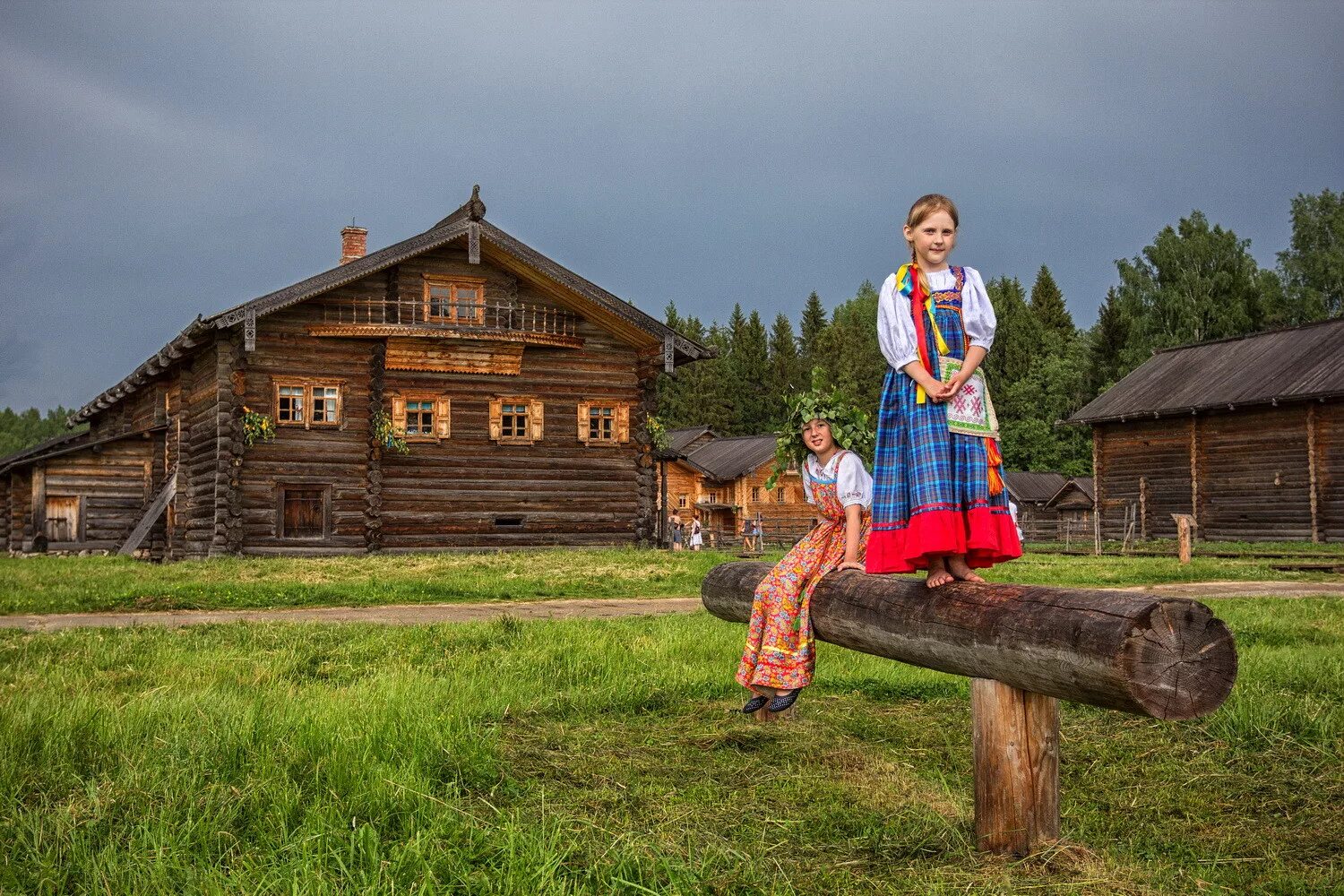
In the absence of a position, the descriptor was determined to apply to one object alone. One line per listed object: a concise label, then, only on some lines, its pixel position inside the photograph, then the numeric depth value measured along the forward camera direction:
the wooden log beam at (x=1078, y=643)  3.53
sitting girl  5.72
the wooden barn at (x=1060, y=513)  49.53
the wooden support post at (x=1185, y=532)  22.88
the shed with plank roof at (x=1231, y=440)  32.06
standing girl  4.57
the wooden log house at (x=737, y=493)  47.94
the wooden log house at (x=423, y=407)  22.55
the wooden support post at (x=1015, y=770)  3.95
